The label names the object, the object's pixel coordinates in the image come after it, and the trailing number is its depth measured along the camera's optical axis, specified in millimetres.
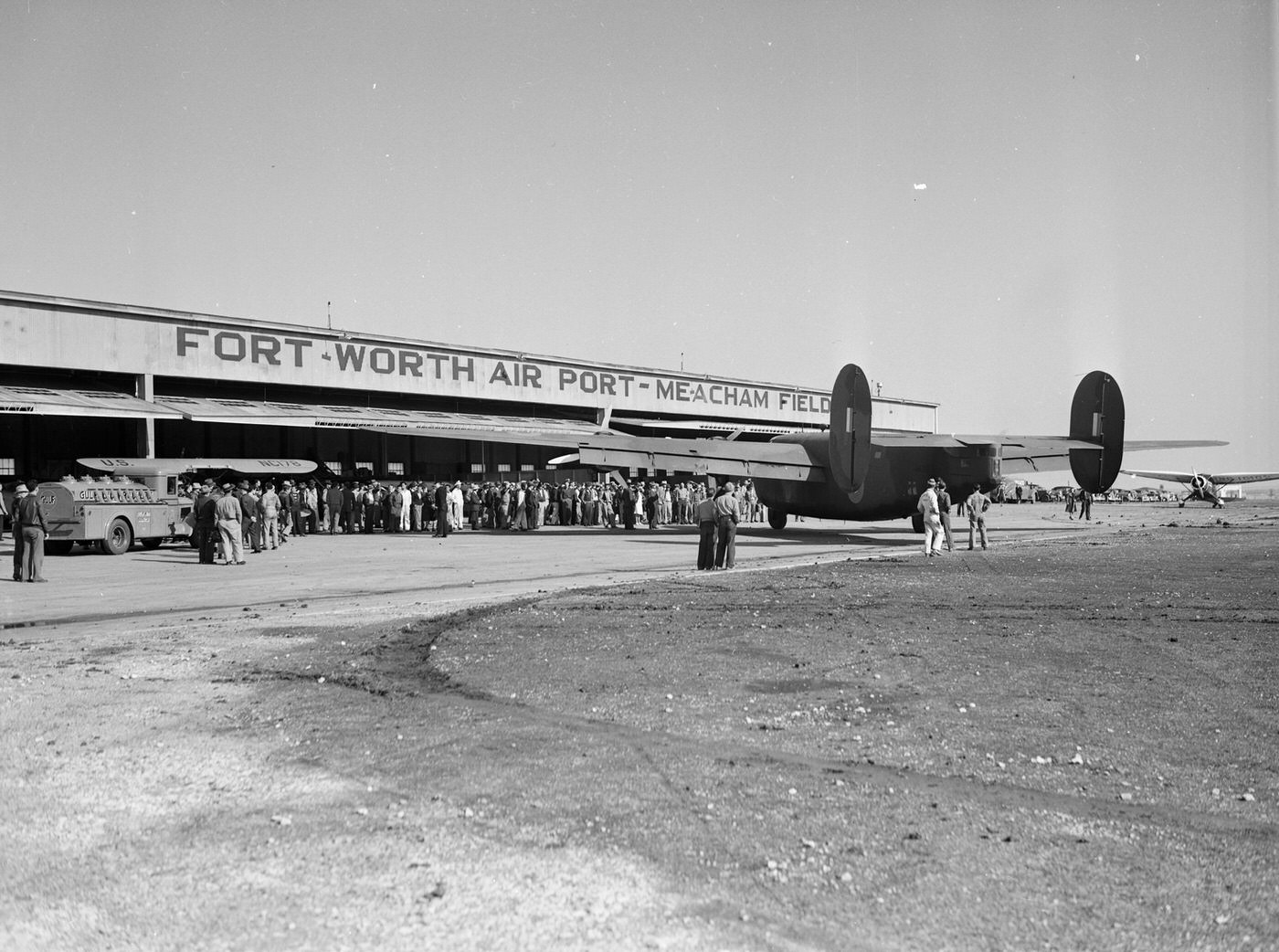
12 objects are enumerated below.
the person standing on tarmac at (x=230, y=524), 22156
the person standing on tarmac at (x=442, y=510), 31641
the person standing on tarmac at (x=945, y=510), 24359
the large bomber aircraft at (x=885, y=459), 28828
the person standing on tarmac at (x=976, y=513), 25031
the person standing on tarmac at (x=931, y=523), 22922
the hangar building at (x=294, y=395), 35938
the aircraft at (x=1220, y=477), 98250
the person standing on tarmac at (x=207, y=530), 22531
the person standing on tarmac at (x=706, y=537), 19625
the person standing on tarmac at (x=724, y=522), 19531
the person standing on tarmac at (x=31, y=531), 17984
